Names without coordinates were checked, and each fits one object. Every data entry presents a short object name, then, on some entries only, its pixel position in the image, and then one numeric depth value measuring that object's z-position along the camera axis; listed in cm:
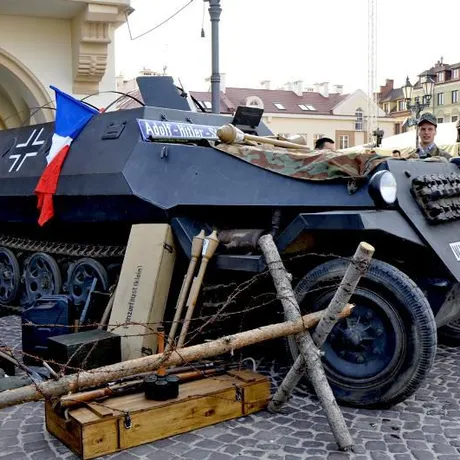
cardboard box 547
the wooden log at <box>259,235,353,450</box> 408
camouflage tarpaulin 505
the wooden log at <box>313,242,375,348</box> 412
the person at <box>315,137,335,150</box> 862
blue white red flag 665
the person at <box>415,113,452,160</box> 770
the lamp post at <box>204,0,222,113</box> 1004
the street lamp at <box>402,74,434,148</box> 1529
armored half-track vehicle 466
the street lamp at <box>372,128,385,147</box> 853
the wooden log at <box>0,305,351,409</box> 343
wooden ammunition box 404
